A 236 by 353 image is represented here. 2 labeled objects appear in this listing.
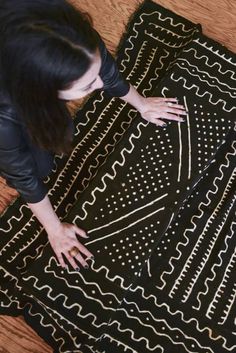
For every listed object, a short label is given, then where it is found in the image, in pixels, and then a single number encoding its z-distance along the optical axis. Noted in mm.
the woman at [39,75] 646
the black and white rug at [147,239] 1054
